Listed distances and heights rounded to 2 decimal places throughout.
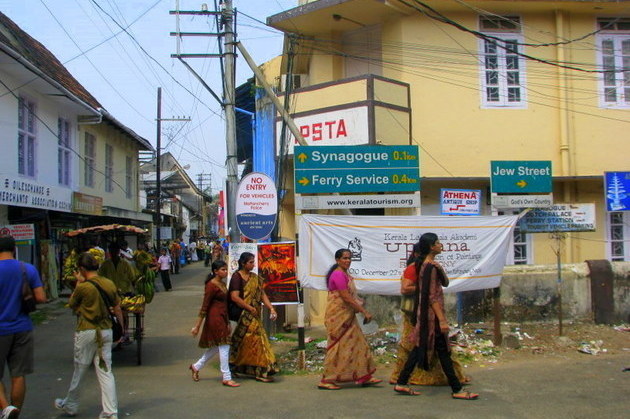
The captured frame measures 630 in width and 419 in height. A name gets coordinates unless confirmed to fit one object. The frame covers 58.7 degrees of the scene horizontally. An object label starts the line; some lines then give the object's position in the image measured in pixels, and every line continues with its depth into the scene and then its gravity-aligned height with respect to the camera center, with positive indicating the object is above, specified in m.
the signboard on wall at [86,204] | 16.77 +1.05
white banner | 7.82 -0.22
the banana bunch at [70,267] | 7.58 -0.41
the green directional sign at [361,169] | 8.62 +0.97
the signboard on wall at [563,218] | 9.97 +0.18
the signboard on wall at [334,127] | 10.41 +2.03
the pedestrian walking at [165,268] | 18.09 -1.06
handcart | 7.73 -0.86
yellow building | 12.09 +3.14
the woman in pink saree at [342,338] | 6.48 -1.23
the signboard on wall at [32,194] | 12.28 +1.07
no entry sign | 8.46 +0.41
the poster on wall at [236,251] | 8.91 -0.27
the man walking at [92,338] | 5.34 -0.98
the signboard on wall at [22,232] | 12.41 +0.14
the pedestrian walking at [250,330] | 6.87 -1.20
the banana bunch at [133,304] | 7.70 -0.94
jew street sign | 9.69 +0.91
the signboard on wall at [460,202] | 9.44 +0.48
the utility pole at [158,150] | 25.39 +3.86
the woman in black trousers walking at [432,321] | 6.03 -0.97
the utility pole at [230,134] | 9.70 +1.74
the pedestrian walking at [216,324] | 6.67 -1.07
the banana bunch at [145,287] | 8.11 -0.74
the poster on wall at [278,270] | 8.52 -0.56
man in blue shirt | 4.95 -0.79
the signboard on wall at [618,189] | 10.98 +0.76
